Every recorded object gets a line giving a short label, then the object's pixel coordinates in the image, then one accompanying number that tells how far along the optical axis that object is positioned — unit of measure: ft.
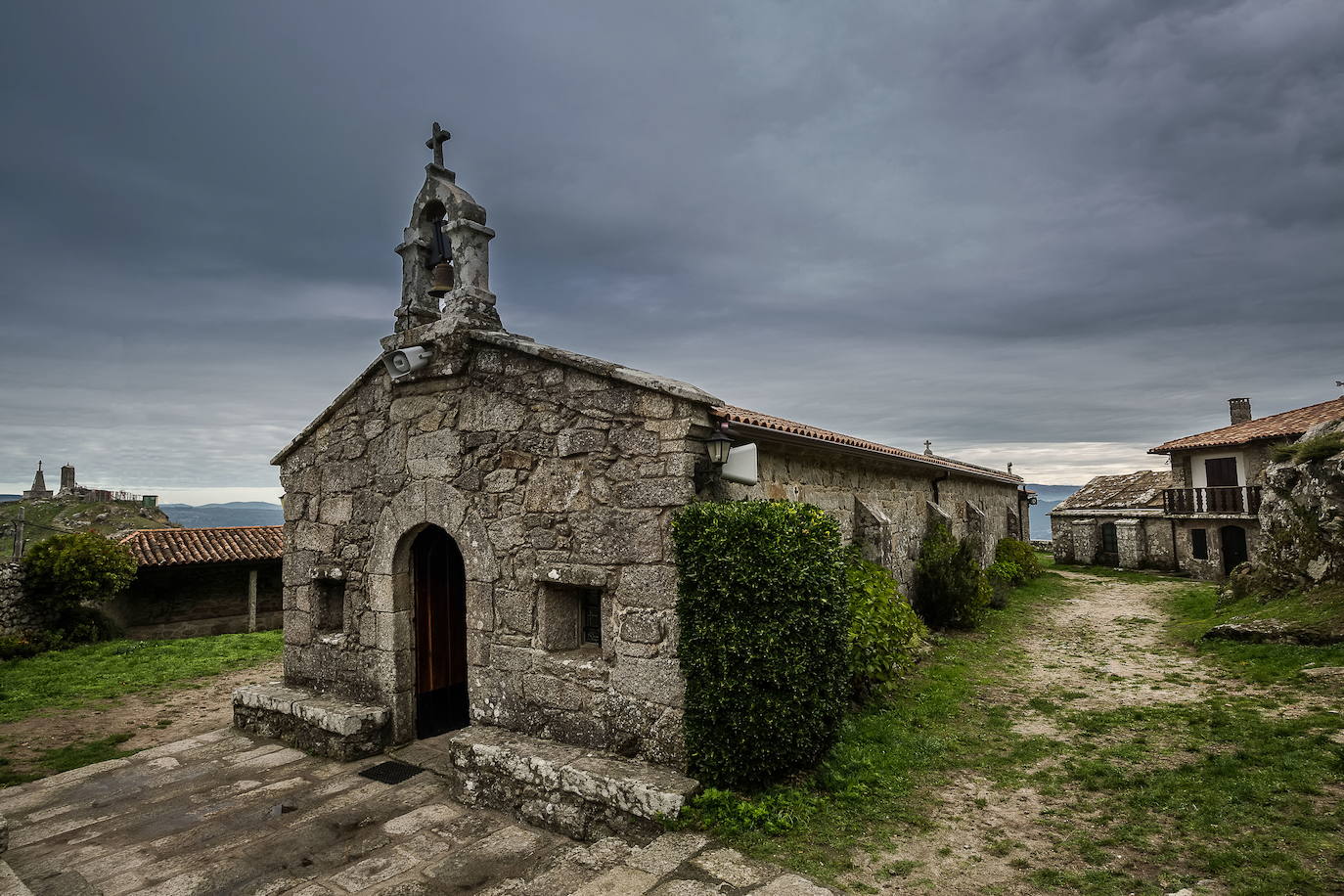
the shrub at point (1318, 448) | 34.24
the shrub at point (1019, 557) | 60.64
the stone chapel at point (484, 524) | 18.40
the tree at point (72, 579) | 48.21
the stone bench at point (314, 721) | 22.85
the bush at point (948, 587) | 36.80
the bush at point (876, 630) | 23.62
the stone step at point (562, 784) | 16.25
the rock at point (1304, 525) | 32.09
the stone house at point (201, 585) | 55.31
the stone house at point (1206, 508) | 68.13
